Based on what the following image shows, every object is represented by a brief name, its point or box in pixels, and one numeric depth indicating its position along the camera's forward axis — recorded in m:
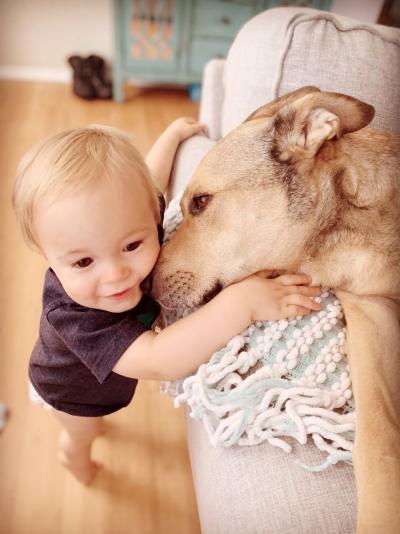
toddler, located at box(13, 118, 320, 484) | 0.80
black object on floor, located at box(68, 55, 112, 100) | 3.17
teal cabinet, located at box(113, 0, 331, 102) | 2.70
